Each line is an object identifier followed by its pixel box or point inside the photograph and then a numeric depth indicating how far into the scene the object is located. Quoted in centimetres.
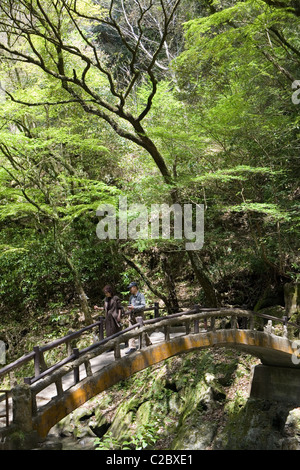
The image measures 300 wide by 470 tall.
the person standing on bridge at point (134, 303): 848
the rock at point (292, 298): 1254
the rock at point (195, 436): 1059
